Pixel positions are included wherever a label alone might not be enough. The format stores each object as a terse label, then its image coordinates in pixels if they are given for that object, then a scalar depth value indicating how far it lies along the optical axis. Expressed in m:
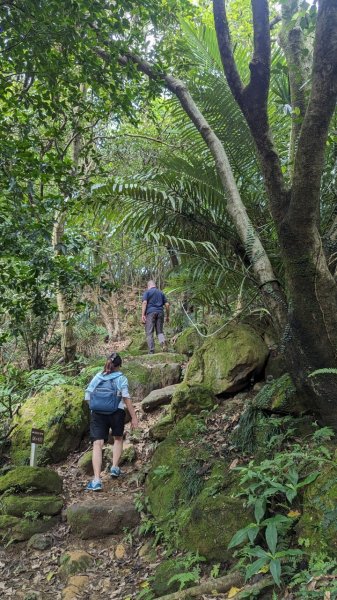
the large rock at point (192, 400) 5.57
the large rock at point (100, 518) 4.65
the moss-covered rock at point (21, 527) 4.79
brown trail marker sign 5.55
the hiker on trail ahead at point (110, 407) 5.64
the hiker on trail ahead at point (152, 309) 9.78
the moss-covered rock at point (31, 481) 5.31
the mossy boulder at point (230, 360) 5.72
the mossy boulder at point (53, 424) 6.56
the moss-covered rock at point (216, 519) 3.41
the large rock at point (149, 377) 8.16
